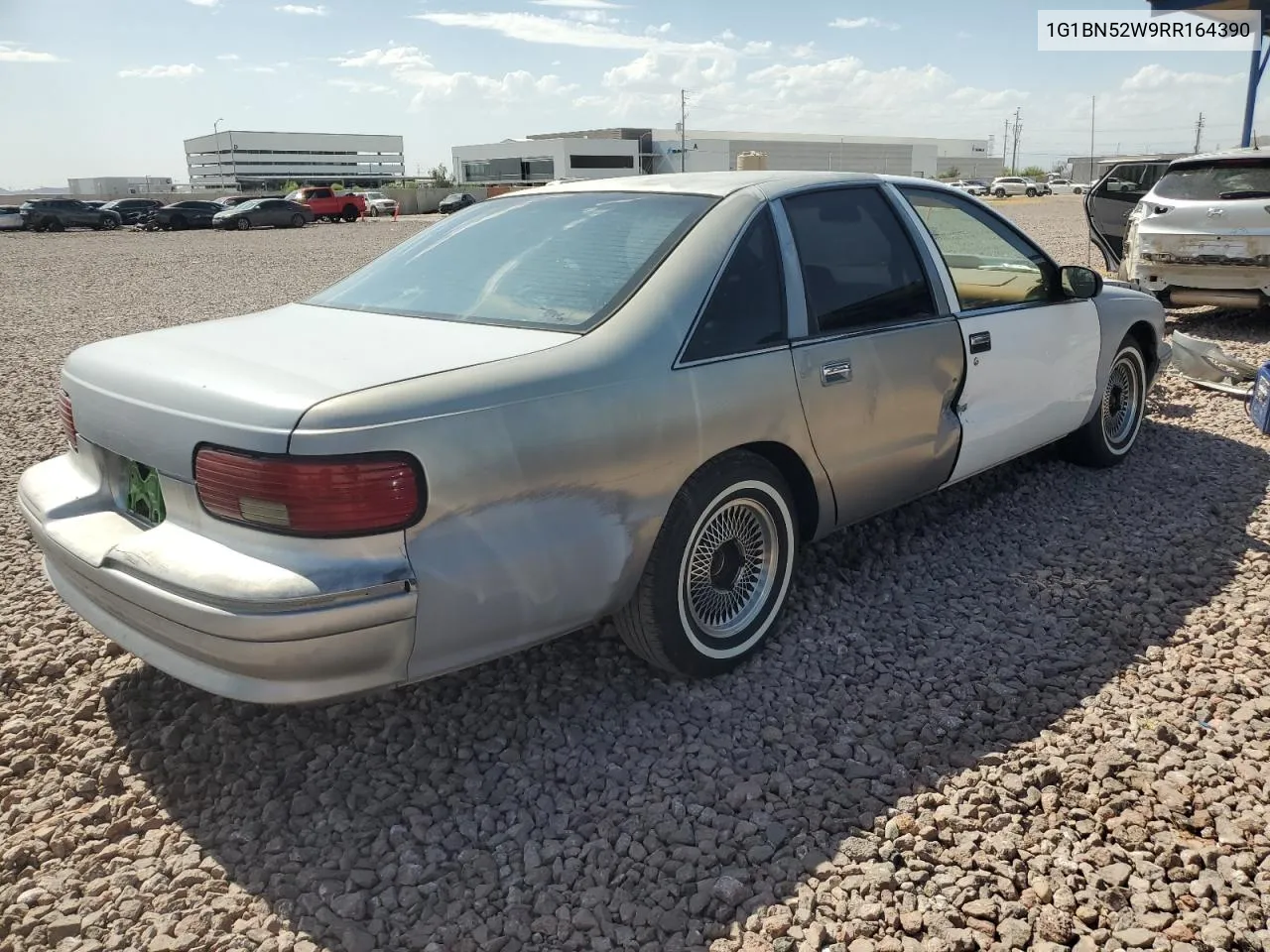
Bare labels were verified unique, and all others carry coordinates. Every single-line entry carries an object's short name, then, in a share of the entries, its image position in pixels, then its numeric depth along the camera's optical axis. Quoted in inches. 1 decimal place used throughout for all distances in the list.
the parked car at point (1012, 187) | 2655.0
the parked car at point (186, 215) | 1502.2
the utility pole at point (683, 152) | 3149.6
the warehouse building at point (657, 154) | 3659.0
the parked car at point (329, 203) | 1717.5
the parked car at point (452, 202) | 1911.9
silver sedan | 92.7
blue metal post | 696.4
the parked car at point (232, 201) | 1633.9
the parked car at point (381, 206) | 2194.0
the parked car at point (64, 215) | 1459.2
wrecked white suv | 340.2
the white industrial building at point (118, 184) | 4697.8
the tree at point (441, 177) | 3489.2
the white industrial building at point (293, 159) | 5201.8
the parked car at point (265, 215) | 1472.7
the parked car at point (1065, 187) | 2647.6
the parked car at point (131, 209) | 1632.1
